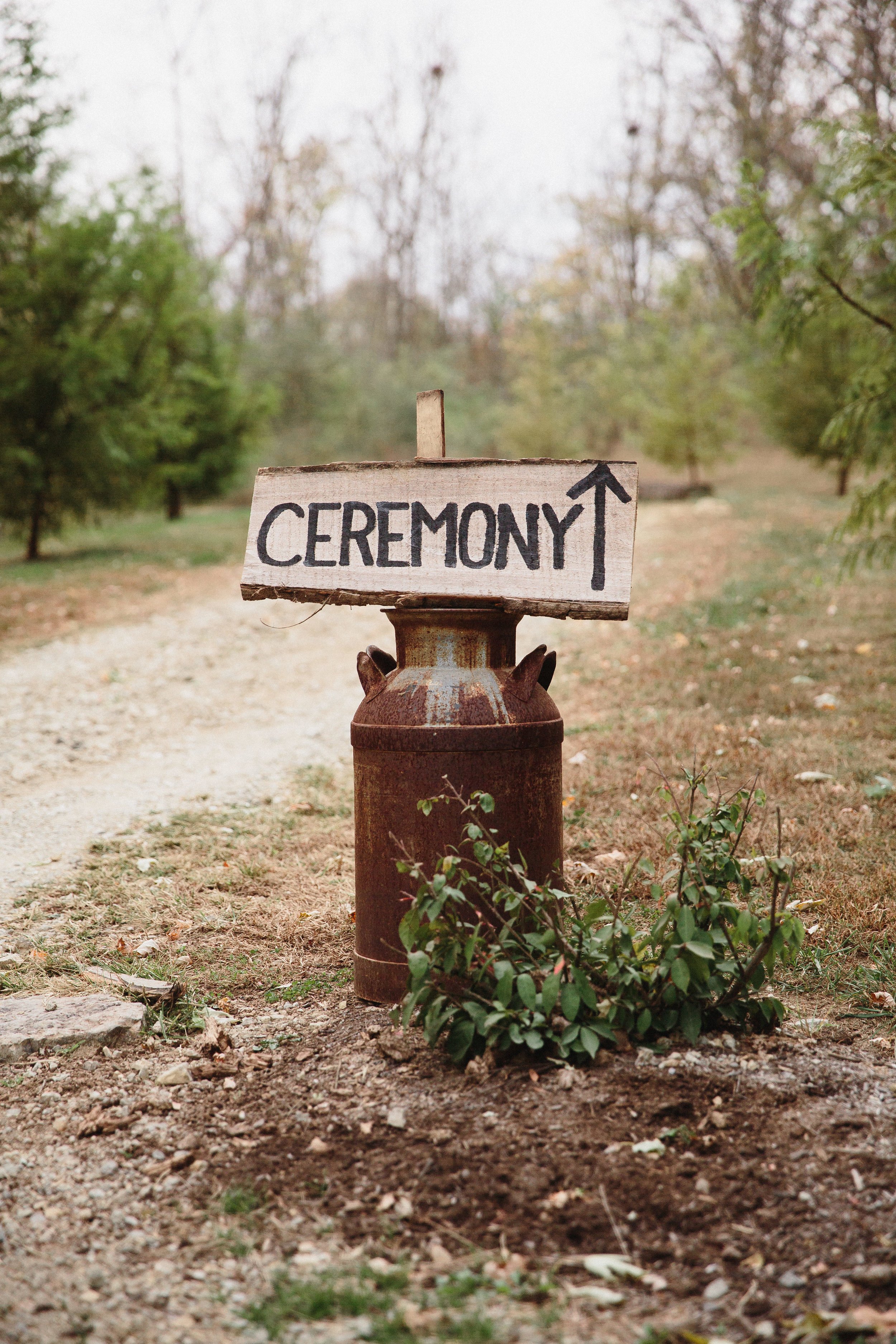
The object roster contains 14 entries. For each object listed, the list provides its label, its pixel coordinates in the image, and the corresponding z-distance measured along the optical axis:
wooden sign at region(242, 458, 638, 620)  2.72
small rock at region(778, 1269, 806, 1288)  1.66
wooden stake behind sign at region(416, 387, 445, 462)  2.96
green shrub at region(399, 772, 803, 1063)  2.28
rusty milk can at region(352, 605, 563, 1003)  2.71
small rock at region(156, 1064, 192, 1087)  2.48
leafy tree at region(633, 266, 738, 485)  21.16
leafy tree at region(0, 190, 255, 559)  12.40
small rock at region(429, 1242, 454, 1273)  1.76
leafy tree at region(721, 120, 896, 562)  5.62
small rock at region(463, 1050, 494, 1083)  2.33
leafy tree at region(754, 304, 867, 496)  17.33
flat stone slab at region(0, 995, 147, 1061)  2.68
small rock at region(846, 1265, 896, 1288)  1.64
